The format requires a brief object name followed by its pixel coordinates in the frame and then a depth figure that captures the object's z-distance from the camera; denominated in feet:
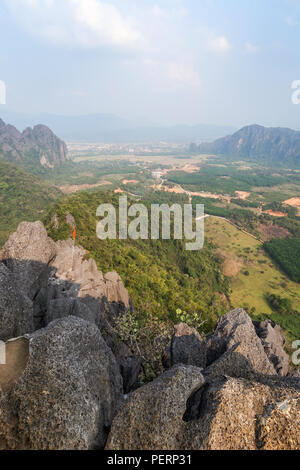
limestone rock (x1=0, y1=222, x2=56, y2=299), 77.71
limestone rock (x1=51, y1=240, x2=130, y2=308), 86.22
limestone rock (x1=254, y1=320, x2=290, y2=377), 76.54
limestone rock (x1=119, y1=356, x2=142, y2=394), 51.28
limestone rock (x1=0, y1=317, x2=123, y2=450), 28.45
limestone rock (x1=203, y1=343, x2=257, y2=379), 44.13
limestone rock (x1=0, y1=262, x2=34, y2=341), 41.42
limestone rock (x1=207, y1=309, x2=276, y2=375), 57.72
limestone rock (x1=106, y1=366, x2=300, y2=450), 28.30
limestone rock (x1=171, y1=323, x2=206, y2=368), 56.85
